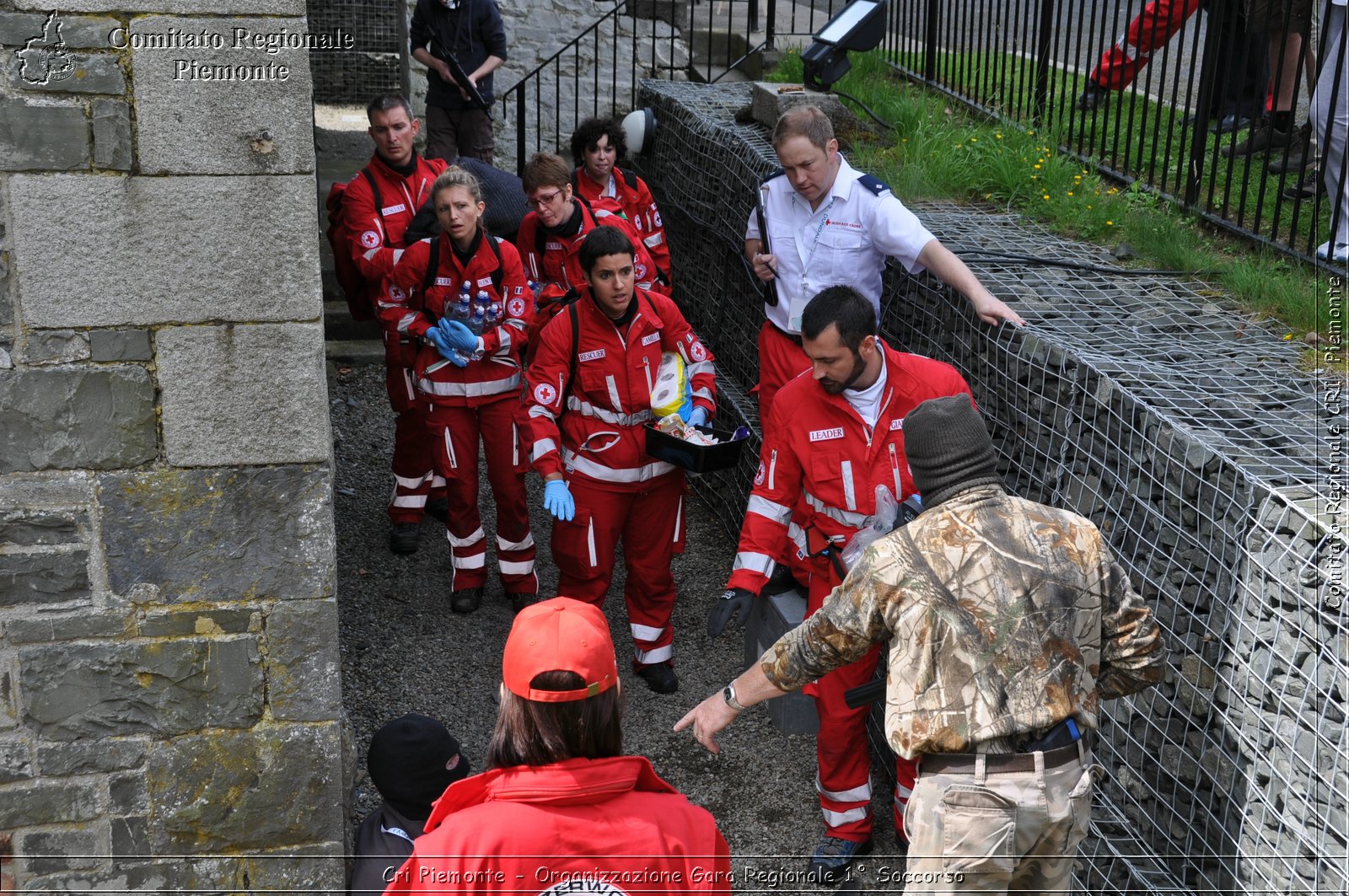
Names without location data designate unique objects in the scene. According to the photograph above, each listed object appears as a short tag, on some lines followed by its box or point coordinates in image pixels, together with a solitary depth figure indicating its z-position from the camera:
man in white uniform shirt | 5.02
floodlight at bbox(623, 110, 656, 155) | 8.86
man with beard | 4.07
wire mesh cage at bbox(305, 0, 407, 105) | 11.15
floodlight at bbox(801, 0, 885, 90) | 7.24
